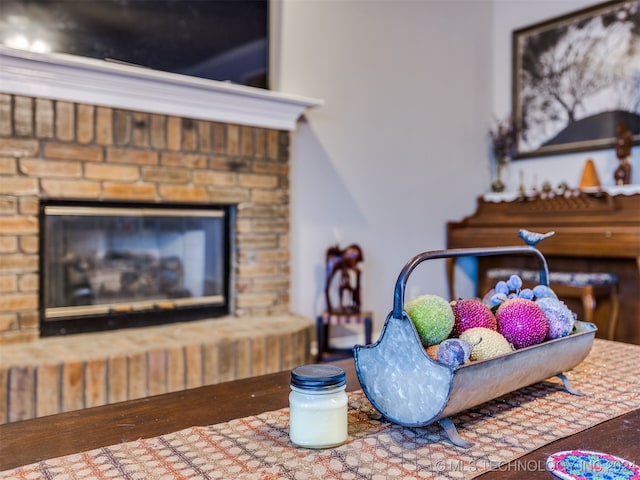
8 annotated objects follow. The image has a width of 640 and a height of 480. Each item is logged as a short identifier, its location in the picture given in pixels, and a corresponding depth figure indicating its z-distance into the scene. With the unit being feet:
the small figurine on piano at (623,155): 10.69
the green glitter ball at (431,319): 2.90
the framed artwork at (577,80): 11.02
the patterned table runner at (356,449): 2.37
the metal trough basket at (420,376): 2.62
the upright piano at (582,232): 9.82
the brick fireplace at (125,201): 6.84
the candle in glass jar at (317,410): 2.60
